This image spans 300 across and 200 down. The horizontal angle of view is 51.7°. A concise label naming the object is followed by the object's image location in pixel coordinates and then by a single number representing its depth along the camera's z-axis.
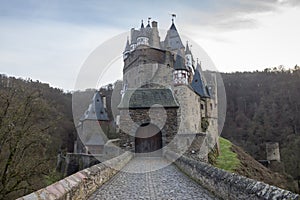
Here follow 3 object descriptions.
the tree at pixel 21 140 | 12.02
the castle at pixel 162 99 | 18.36
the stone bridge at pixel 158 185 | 4.30
